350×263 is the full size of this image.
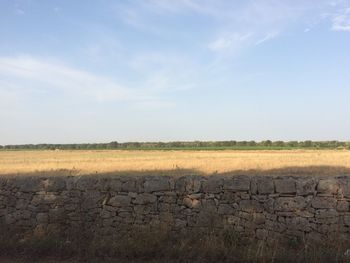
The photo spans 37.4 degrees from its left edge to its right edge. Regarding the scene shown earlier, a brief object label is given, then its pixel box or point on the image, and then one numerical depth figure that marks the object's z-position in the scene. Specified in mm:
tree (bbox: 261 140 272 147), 149700
